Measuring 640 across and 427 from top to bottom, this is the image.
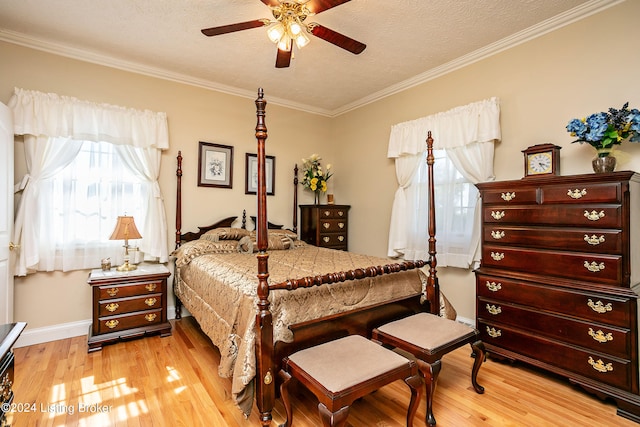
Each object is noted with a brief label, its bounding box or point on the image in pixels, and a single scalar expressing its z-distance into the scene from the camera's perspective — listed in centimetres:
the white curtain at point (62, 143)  277
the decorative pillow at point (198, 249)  314
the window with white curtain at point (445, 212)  322
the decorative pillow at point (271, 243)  340
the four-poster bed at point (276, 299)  170
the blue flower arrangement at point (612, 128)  206
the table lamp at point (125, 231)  288
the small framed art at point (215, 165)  379
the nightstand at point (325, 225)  424
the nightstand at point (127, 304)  277
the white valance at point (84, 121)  278
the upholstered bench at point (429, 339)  180
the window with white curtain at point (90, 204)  297
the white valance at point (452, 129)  298
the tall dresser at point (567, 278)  195
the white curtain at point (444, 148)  301
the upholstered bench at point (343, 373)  139
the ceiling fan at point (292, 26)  196
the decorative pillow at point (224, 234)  347
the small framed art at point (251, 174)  412
